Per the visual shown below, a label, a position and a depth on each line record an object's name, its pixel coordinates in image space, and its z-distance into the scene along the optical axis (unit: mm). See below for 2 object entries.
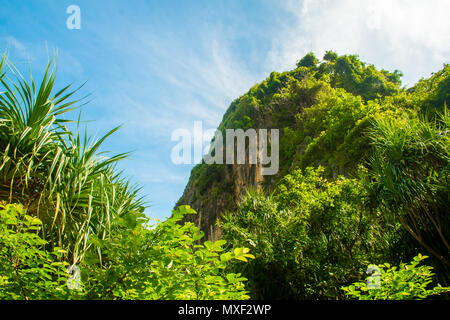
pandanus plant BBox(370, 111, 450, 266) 4779
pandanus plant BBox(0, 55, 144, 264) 2852
